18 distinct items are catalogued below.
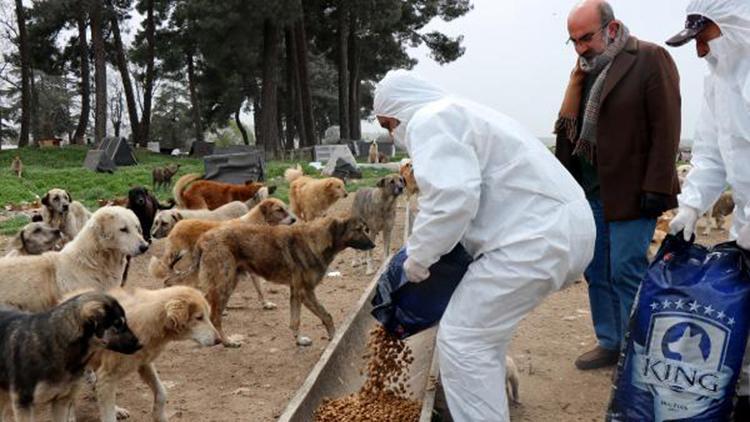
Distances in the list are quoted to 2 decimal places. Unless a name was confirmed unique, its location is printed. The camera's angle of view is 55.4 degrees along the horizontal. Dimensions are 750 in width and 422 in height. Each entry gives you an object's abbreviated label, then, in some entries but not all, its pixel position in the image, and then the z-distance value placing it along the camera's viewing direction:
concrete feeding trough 4.38
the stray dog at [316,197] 13.05
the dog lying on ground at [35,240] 7.55
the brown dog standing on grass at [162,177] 20.19
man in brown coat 5.06
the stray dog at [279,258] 6.77
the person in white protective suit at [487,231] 3.47
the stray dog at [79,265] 5.63
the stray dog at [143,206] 11.17
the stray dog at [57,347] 4.15
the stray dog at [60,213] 8.98
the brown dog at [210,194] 12.62
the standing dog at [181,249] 7.96
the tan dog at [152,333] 4.62
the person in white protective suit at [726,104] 3.62
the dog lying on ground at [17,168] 23.53
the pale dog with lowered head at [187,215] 10.27
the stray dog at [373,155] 32.12
